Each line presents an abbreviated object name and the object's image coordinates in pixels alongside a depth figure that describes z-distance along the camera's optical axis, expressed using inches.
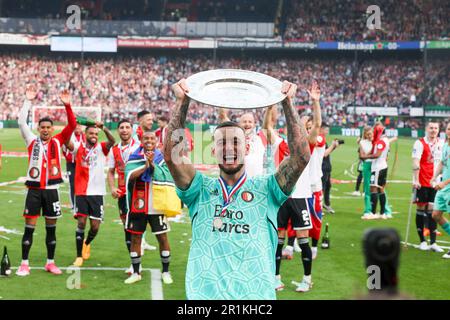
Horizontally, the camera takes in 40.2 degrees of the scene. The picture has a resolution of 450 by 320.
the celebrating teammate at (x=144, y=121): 408.8
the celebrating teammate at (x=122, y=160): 412.5
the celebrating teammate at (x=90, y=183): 425.7
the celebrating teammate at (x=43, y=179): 384.8
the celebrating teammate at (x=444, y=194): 443.2
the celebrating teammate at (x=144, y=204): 371.9
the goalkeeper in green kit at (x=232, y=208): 158.7
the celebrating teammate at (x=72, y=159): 552.8
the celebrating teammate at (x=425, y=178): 490.6
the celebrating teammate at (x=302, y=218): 361.7
